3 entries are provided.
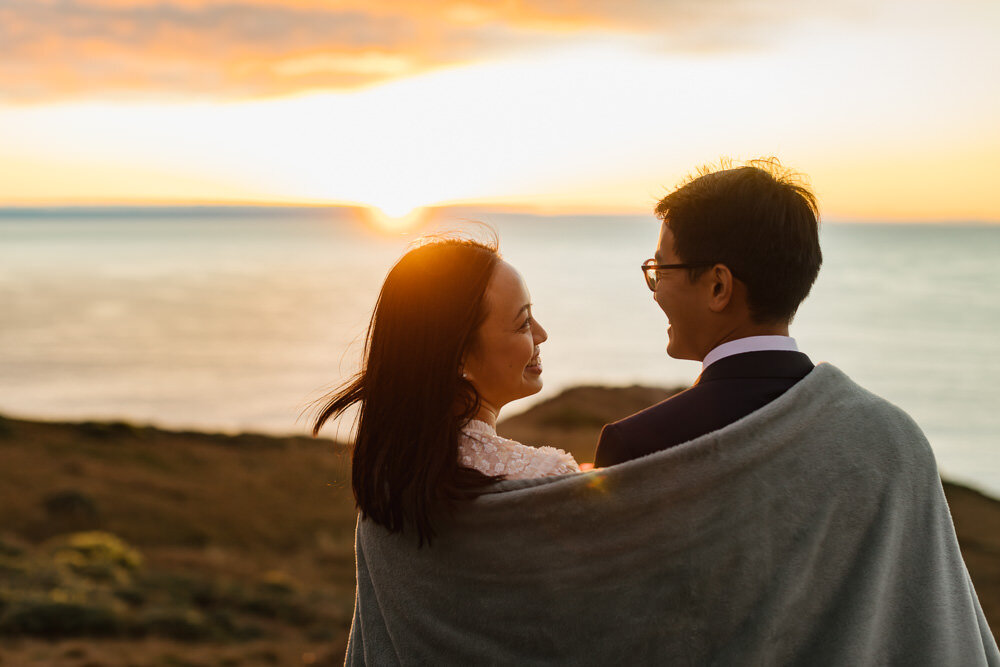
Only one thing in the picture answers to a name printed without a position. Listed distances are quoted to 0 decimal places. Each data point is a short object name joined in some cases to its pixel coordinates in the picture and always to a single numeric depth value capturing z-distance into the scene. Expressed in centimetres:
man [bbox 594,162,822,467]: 224
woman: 222
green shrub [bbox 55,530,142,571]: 1372
